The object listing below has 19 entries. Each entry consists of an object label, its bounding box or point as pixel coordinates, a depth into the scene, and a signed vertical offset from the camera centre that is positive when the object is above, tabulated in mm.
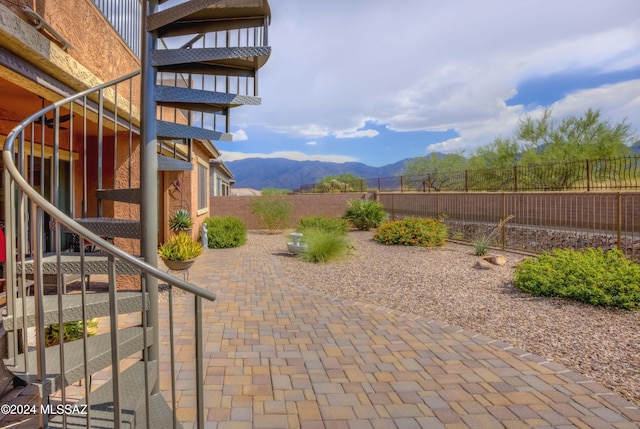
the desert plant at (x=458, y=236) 10307 -827
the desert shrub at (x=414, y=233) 9430 -683
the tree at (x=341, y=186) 18172 +1216
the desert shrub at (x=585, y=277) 4297 -915
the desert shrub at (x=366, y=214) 13016 -245
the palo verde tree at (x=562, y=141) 13969 +2623
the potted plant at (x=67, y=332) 2994 -995
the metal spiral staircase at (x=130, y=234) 1850 -152
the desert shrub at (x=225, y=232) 9688 -632
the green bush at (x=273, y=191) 21066 +999
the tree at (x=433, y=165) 15688 +2864
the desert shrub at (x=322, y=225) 10083 -485
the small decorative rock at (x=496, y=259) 7055 -1035
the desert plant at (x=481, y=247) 7980 -902
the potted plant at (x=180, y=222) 8297 -283
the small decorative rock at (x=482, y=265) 6730 -1087
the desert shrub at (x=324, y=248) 7590 -846
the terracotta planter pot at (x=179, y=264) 5625 -837
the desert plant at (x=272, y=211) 13344 -98
